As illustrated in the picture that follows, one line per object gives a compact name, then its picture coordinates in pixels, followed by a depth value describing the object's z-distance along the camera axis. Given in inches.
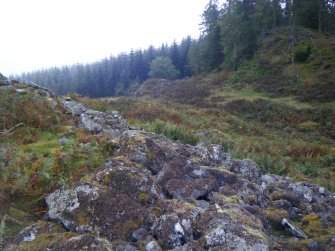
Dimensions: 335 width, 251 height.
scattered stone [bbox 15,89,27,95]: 375.9
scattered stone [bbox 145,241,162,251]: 139.3
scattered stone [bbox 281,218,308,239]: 172.8
